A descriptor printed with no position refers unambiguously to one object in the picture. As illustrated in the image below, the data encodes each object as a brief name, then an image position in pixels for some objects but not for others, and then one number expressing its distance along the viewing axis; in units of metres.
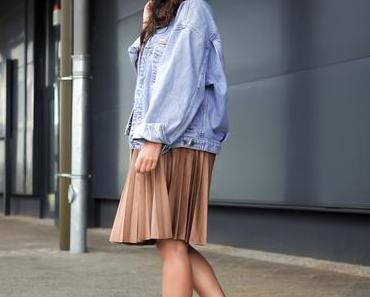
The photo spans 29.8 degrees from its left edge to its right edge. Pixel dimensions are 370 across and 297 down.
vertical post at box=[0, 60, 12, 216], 14.02
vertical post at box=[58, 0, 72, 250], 7.62
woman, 2.97
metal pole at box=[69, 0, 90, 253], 7.42
